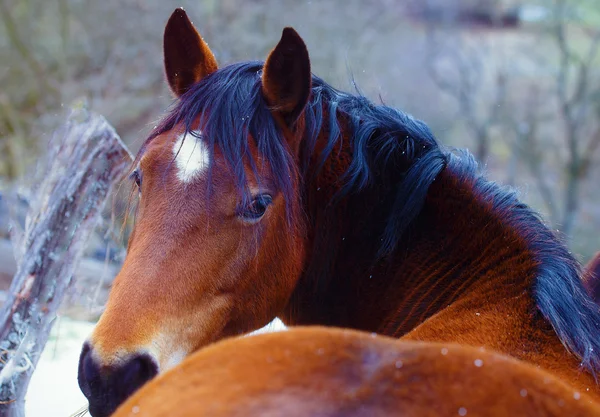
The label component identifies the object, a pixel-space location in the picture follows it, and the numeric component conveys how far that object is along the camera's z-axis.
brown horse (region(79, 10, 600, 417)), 3.44
